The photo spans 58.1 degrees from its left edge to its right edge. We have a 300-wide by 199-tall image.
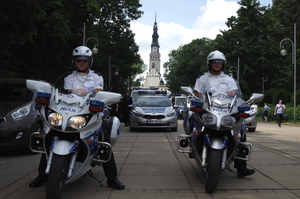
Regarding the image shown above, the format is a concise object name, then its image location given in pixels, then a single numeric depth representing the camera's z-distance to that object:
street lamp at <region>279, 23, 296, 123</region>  18.48
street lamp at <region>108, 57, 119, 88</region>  27.89
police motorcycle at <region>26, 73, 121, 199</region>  2.95
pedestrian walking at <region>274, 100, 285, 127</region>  16.61
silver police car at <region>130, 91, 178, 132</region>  10.84
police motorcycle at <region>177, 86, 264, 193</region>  3.42
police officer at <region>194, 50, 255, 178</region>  4.00
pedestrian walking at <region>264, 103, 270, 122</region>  20.91
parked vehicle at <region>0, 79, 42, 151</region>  5.74
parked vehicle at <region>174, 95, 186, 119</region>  25.96
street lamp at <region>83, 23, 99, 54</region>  19.45
